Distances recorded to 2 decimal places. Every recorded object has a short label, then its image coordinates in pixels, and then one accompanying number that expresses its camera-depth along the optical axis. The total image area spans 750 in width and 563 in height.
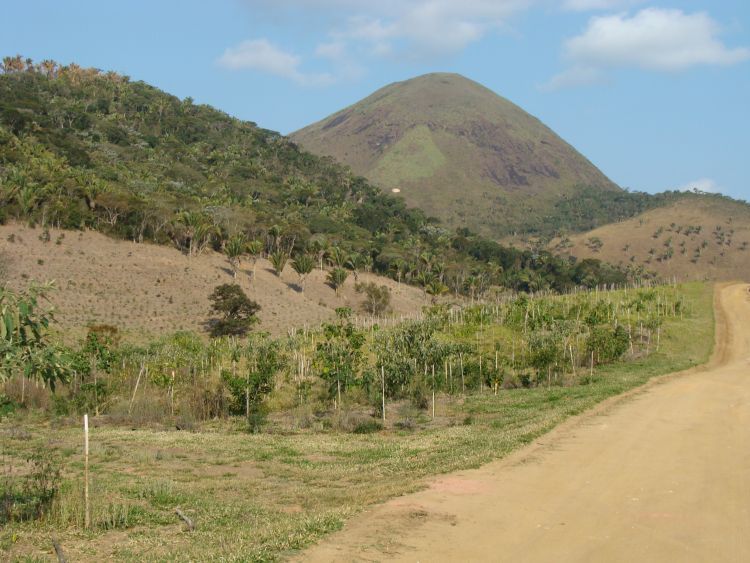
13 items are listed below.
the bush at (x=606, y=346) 33.53
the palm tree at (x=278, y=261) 76.31
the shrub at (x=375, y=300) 74.94
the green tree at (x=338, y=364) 26.34
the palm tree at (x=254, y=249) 74.31
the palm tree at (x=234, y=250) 70.19
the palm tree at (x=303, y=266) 74.12
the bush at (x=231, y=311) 56.44
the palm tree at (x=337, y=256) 82.88
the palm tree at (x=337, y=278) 78.50
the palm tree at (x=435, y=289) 82.25
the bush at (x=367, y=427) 21.11
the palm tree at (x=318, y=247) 85.19
